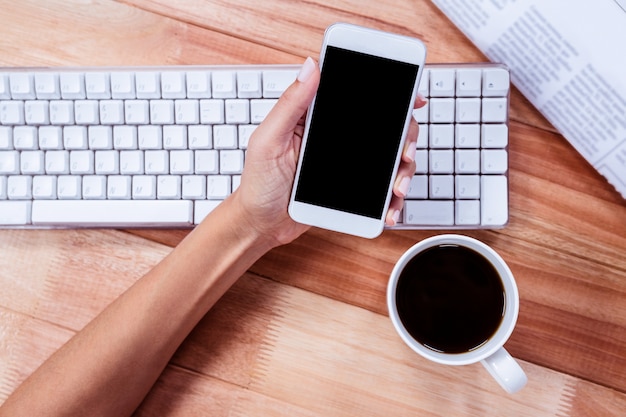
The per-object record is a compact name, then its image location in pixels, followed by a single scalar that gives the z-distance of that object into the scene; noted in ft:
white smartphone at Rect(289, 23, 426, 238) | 1.74
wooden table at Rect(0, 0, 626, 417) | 2.13
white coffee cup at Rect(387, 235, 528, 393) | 1.82
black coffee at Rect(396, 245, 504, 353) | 1.98
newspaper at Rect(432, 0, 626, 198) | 1.82
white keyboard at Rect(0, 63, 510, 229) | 1.98
